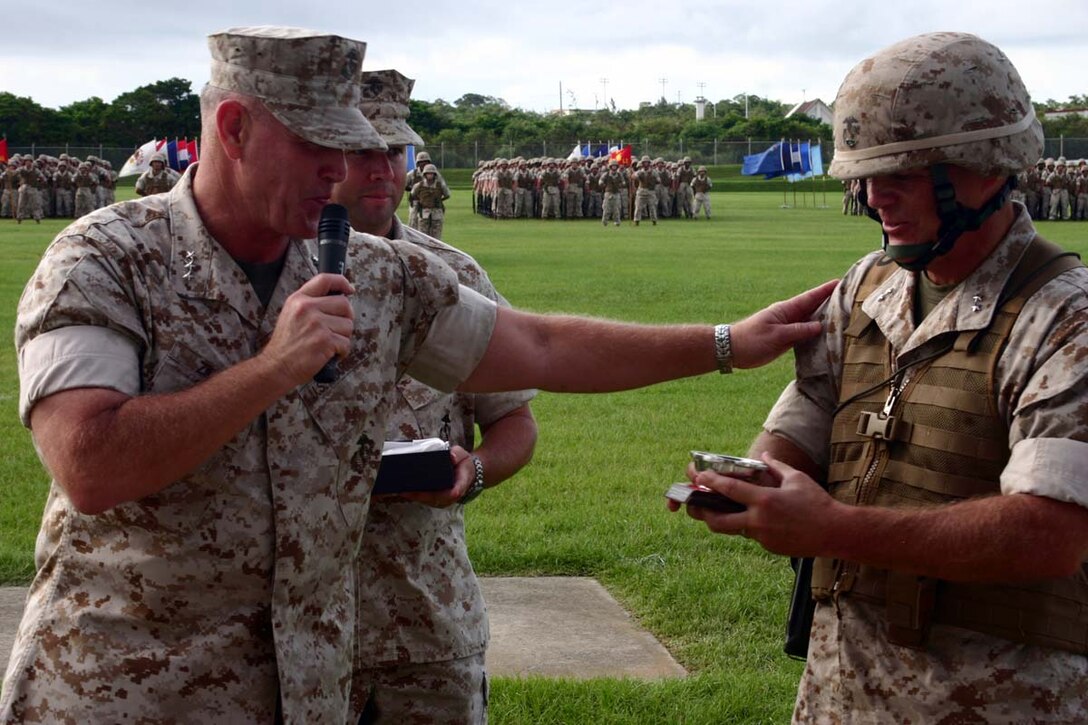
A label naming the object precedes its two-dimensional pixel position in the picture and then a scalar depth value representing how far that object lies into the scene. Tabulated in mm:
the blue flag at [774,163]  59500
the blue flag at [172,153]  51438
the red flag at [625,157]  57125
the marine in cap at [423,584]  3953
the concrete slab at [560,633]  6309
